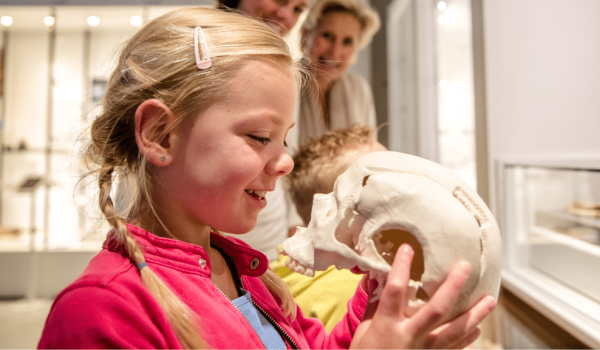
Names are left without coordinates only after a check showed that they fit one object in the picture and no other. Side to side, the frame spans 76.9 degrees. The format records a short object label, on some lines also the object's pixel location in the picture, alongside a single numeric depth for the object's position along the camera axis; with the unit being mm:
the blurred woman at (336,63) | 1793
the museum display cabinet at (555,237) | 1135
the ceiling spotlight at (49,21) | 1831
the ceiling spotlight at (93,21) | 1896
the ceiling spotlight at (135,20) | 1680
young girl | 519
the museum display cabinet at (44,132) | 1900
